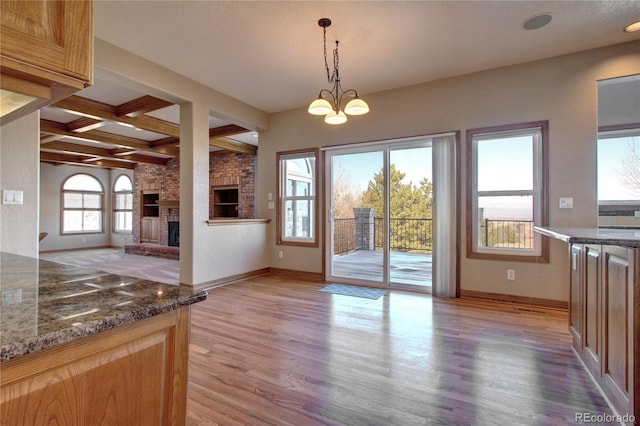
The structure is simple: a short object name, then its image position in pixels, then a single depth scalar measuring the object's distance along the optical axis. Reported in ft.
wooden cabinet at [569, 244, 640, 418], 4.58
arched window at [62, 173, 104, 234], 29.07
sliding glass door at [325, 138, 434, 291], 13.71
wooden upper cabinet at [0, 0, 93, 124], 2.30
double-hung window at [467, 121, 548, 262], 11.32
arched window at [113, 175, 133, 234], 31.27
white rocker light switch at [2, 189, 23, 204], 8.11
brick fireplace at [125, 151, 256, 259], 24.49
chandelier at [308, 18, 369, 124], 8.71
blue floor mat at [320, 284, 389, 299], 12.73
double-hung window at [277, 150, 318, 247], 16.12
